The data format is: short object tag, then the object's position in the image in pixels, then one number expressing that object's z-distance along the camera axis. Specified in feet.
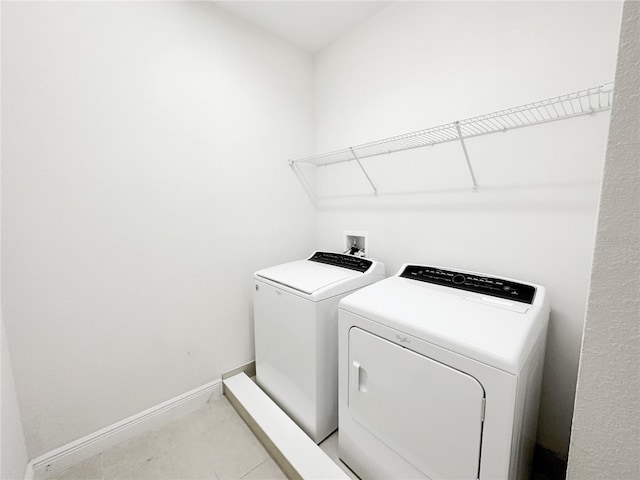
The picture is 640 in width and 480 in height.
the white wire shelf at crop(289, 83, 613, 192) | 3.55
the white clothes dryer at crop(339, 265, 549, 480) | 2.73
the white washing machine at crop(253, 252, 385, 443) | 4.67
